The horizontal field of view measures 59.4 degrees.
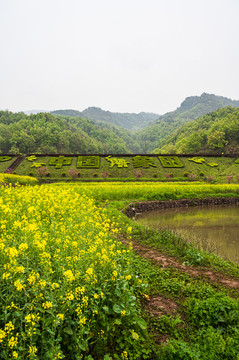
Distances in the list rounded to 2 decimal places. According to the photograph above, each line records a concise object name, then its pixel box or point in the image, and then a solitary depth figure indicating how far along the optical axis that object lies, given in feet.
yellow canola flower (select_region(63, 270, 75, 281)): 9.11
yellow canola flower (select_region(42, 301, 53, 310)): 7.86
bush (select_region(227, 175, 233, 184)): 92.89
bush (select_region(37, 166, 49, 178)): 100.37
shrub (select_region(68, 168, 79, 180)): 95.91
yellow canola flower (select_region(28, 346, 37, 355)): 7.02
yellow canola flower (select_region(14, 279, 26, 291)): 7.84
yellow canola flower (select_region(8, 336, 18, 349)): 6.86
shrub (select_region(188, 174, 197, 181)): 101.19
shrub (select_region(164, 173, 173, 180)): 101.00
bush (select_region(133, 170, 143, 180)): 99.59
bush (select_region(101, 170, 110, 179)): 100.47
